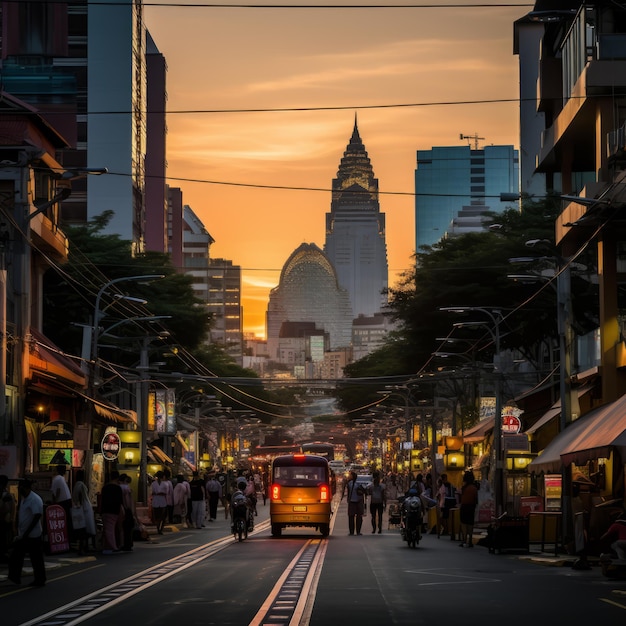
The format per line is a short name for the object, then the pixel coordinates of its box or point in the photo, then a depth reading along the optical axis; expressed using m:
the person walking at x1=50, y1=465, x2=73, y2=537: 36.56
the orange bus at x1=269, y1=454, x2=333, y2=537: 48.03
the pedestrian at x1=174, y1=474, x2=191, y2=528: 54.34
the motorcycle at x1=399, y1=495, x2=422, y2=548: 39.19
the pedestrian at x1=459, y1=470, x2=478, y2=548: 41.12
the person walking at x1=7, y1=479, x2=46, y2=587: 25.69
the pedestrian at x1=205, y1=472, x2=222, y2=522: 64.97
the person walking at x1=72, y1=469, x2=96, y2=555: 36.62
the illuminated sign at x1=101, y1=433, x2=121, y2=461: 52.03
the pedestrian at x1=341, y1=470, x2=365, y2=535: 49.50
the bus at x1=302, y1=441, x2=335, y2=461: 143.96
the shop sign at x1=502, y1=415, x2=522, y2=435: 61.09
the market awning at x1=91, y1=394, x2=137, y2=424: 51.68
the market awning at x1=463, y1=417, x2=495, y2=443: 73.06
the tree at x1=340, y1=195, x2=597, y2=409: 71.56
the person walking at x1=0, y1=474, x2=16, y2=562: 32.22
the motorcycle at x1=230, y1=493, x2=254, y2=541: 44.25
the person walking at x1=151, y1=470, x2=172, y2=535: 50.06
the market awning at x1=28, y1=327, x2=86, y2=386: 48.78
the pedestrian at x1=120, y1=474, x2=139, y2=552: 38.31
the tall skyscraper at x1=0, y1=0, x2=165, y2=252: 119.06
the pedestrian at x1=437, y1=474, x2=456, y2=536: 48.41
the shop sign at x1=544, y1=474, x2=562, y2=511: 42.09
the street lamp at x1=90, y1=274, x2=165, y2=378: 51.38
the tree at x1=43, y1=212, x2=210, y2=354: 72.88
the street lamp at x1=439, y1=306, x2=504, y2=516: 56.03
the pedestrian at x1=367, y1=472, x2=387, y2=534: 50.72
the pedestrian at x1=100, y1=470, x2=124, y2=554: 37.22
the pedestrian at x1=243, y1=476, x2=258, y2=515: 48.48
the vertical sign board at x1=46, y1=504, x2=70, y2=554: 35.38
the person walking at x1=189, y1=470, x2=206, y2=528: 54.12
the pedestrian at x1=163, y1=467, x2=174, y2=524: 51.66
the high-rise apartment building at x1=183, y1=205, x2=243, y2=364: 87.95
